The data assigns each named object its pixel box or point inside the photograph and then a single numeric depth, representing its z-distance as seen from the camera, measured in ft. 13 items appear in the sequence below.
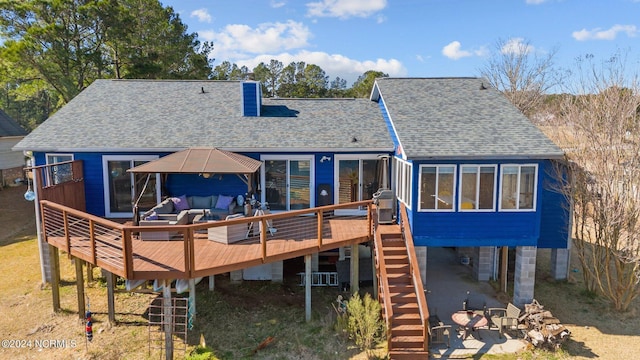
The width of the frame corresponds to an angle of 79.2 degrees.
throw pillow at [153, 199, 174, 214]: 35.24
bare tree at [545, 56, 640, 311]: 34.09
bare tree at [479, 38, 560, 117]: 98.63
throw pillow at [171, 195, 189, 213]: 38.06
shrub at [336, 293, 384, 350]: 28.27
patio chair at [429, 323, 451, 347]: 28.50
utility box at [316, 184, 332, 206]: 40.60
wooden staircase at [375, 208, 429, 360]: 26.89
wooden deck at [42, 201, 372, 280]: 26.27
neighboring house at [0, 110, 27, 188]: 80.48
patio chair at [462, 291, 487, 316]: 31.28
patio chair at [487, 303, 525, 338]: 29.85
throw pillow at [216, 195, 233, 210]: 37.98
